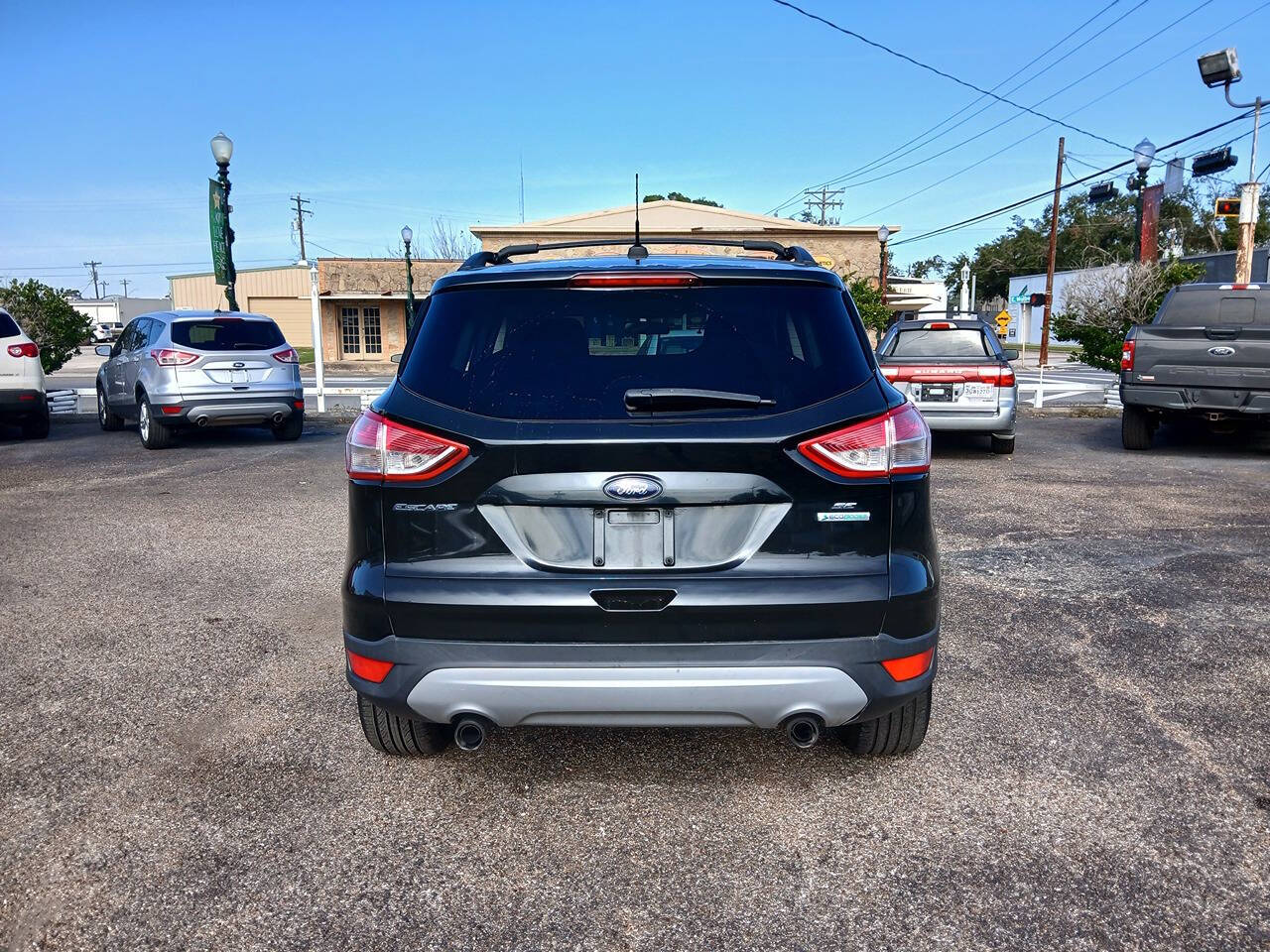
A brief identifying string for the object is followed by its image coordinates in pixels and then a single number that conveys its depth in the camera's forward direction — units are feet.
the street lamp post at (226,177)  55.57
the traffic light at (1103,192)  100.27
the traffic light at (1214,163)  67.77
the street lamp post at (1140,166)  83.76
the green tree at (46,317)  61.00
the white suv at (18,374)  41.39
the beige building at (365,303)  154.81
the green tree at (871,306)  112.27
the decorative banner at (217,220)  57.88
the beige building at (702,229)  126.11
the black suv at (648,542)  9.61
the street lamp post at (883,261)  124.47
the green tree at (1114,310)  64.59
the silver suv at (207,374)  40.11
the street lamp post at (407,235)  103.14
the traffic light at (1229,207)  60.59
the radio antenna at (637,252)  11.77
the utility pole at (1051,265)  116.78
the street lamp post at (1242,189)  58.95
